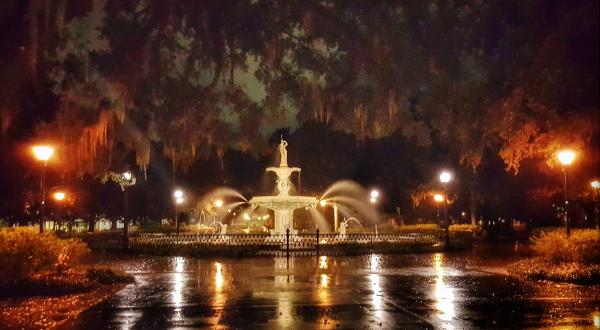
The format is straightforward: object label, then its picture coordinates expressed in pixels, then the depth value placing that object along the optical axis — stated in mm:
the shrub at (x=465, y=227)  49719
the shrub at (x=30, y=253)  13594
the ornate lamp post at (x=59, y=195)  32156
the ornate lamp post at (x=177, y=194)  36606
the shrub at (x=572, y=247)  17250
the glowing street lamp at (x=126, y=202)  28922
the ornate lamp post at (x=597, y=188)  23362
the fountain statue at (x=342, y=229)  34369
